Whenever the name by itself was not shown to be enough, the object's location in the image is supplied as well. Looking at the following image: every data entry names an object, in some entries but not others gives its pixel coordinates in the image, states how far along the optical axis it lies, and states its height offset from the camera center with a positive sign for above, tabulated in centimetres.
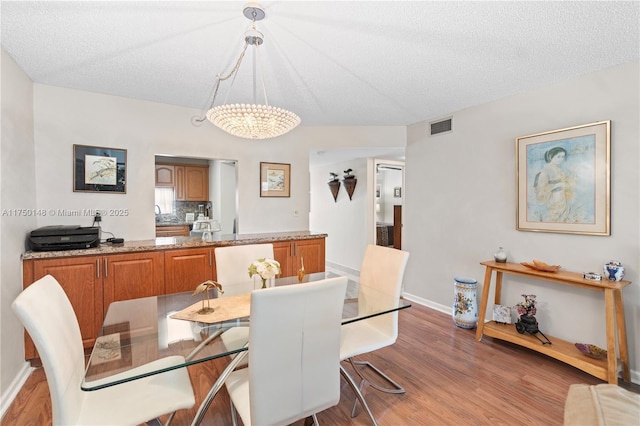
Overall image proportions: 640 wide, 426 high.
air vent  359 +102
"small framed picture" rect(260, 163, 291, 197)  387 +39
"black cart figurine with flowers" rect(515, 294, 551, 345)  267 -98
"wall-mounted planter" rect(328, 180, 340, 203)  604 +45
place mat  165 -59
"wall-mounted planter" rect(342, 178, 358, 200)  557 +47
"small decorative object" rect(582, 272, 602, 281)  227 -52
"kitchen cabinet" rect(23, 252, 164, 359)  237 -60
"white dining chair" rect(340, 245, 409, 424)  189 -71
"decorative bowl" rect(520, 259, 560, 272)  252 -49
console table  212 -106
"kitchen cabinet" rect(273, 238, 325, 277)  350 -55
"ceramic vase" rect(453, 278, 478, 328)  317 -102
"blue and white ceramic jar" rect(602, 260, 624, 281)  223 -46
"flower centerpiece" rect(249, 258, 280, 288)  182 -37
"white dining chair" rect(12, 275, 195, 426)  111 -73
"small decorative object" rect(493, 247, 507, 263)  293 -46
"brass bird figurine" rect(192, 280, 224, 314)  163 -50
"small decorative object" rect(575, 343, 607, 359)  227 -109
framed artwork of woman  240 +25
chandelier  172 +58
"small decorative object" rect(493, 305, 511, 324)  288 -102
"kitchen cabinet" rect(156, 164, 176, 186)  547 +64
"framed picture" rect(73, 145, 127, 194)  282 +39
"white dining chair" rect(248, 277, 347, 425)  115 -58
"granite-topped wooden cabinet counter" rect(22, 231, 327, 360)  239 -54
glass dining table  131 -64
